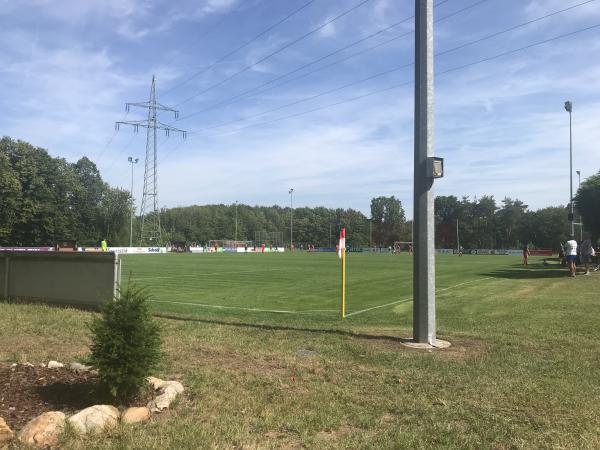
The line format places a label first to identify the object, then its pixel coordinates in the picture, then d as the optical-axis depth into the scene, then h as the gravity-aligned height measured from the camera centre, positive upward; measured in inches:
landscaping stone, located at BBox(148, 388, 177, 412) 206.7 -63.5
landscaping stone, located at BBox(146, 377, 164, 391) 227.0 -61.4
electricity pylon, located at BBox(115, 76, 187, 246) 2866.1 +80.6
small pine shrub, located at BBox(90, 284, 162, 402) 202.2 -40.7
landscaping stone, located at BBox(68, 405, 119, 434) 180.4 -62.0
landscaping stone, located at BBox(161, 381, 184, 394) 225.7 -61.8
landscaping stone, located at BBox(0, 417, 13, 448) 166.9 -61.4
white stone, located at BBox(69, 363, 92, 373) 255.6 -62.0
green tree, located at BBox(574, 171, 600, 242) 1209.4 +99.6
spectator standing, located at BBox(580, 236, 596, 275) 963.0 -9.9
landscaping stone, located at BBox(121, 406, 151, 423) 191.6 -63.5
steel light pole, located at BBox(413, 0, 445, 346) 351.3 +46.0
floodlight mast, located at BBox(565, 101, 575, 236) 1381.3 +238.3
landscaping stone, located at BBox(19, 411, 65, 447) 169.2 -61.9
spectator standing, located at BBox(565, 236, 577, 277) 920.9 -13.2
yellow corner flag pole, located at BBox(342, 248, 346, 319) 458.9 -22.5
